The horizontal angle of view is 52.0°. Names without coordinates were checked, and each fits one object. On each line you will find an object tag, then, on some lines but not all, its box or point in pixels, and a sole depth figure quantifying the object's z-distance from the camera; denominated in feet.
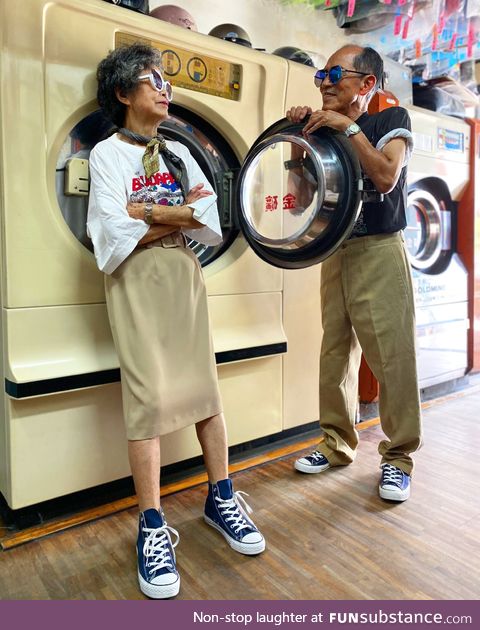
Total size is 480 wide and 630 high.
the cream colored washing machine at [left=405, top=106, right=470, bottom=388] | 8.90
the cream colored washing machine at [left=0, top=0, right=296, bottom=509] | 4.69
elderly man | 5.23
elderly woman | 4.52
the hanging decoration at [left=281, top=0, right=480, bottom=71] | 8.12
